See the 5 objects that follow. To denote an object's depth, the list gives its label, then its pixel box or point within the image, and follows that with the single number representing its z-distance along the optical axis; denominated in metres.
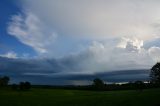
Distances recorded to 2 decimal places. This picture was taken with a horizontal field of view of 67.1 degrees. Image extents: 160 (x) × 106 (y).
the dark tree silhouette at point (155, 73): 43.73
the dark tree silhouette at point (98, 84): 70.51
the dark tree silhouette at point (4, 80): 71.78
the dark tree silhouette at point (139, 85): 51.21
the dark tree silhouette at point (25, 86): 58.59
